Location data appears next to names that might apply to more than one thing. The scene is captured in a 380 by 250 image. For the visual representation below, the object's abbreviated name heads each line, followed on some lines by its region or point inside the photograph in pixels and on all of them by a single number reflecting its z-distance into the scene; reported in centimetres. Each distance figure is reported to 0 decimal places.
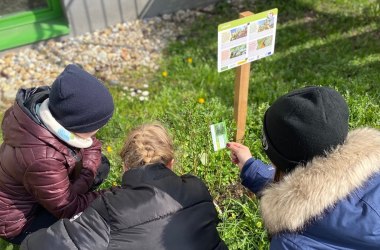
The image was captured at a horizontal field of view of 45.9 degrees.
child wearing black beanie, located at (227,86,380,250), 154
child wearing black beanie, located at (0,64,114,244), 212
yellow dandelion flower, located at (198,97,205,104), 366
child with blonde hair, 182
